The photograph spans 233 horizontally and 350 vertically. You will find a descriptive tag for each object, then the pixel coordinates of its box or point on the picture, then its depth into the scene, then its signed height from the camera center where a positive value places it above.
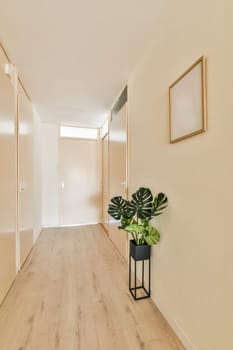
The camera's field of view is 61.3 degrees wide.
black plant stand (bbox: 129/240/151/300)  1.75 -0.69
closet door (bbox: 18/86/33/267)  2.36 +0.06
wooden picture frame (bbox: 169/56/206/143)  1.12 +0.48
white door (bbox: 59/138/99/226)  4.45 -0.10
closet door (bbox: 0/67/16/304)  1.72 -0.08
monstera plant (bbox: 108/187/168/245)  1.59 -0.29
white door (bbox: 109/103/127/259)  2.62 +0.19
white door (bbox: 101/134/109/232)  3.97 -0.07
